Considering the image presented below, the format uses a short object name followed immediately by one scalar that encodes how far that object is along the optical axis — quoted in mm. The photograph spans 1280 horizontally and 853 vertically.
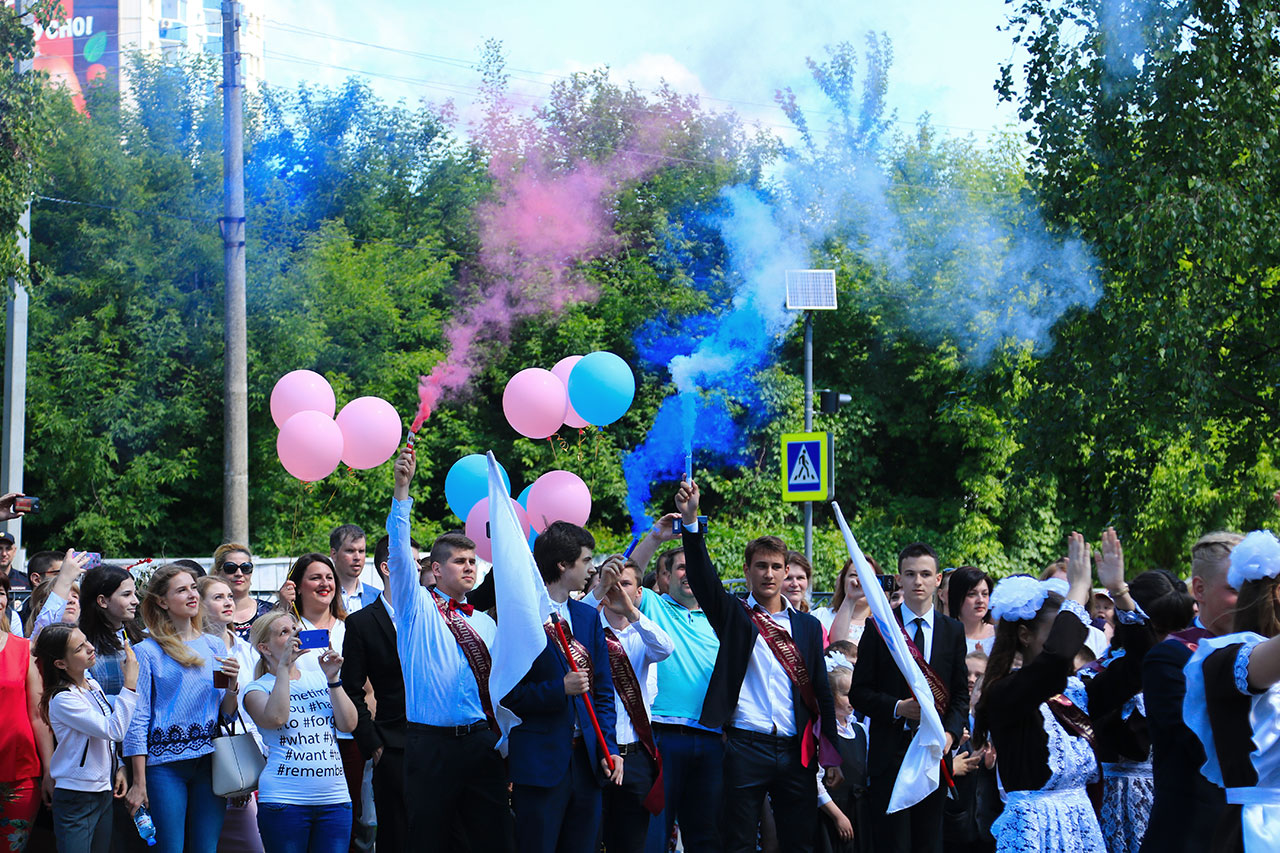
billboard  66394
